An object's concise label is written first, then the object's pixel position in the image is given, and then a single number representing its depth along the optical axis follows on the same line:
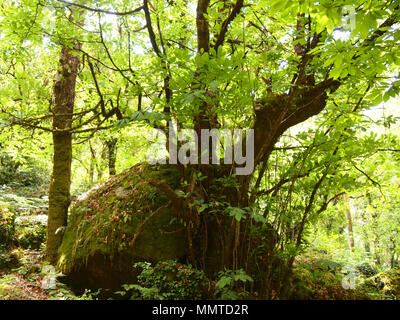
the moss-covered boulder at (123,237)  3.68
